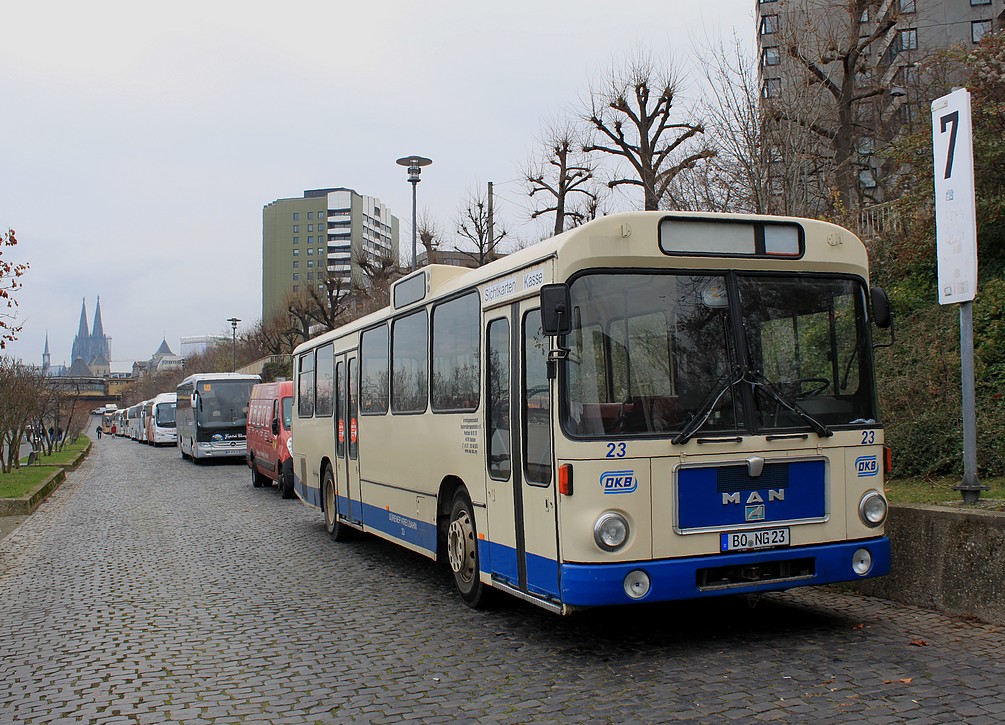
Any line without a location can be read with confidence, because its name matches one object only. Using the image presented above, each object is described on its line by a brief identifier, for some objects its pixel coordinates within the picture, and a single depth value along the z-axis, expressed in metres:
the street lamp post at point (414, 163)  24.83
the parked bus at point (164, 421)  58.97
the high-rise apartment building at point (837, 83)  17.77
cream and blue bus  6.36
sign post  7.85
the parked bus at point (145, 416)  63.51
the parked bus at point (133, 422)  76.60
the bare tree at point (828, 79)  17.70
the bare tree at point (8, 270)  15.83
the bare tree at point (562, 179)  32.88
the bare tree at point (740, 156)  17.00
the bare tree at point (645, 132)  27.05
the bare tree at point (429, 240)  41.88
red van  21.17
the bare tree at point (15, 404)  24.86
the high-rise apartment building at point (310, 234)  148.62
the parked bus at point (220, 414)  34.47
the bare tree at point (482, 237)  38.81
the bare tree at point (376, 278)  42.03
